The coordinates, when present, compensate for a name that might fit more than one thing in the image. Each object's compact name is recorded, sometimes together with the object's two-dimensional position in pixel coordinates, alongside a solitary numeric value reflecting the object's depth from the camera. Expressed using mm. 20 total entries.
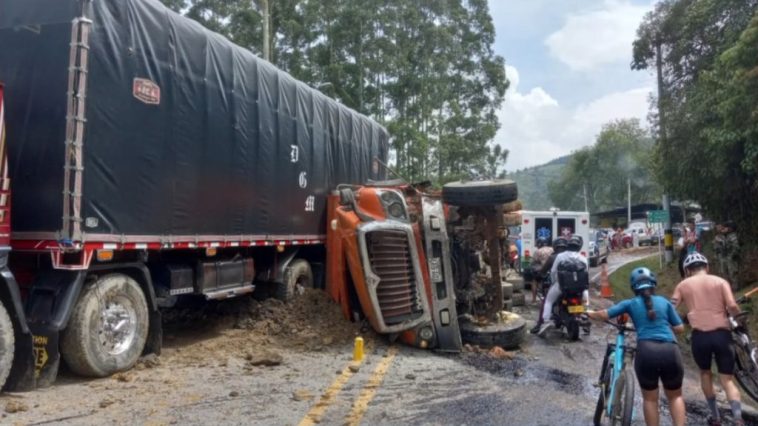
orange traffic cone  16156
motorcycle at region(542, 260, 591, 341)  9875
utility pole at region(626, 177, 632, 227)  59500
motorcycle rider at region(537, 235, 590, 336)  10062
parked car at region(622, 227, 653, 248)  44344
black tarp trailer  5535
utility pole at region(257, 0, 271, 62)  22141
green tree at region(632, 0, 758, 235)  13219
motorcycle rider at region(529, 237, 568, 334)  10423
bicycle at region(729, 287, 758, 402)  6457
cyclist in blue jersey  4844
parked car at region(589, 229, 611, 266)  27425
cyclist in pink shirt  5793
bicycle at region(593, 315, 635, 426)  4907
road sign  22252
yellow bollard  7449
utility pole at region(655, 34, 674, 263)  20059
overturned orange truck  8234
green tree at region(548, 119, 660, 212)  71188
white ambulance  18906
